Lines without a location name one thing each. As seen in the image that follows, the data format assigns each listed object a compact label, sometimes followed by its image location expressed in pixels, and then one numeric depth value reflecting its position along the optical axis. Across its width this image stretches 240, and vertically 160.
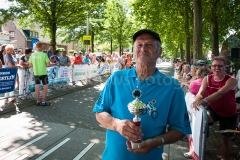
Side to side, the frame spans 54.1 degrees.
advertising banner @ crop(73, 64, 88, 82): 13.75
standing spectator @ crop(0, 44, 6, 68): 10.47
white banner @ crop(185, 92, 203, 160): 3.54
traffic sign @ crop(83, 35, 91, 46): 20.08
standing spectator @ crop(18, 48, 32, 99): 8.84
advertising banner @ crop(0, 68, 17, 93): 7.58
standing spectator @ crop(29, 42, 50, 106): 8.31
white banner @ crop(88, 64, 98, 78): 15.90
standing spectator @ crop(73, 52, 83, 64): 15.33
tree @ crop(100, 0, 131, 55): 39.81
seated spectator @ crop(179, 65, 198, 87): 7.15
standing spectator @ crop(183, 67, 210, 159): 4.71
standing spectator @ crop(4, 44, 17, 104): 8.30
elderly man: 1.91
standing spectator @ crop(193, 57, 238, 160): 4.23
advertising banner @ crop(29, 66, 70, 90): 10.93
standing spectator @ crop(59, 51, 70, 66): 13.30
